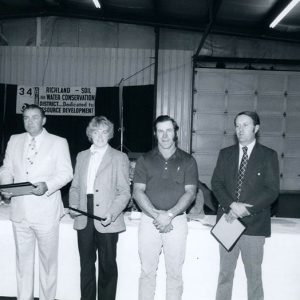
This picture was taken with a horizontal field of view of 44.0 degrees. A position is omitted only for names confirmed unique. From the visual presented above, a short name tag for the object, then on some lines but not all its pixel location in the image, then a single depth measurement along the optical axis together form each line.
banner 8.77
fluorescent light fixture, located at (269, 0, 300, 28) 6.42
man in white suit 2.85
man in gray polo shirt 2.70
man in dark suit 2.66
